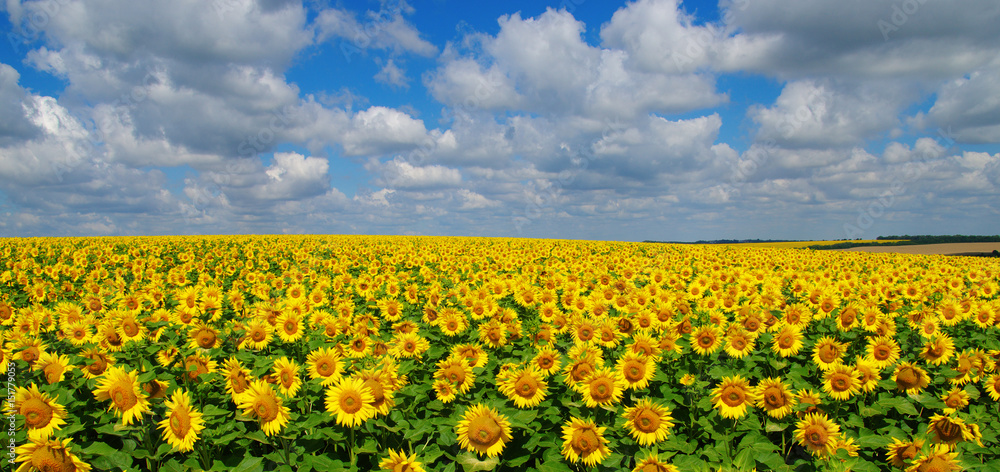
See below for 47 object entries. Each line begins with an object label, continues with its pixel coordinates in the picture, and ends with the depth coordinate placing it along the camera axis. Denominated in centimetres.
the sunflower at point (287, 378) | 446
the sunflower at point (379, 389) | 402
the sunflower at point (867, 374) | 519
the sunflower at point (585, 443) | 390
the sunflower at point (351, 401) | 400
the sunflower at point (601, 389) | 437
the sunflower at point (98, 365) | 486
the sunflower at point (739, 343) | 598
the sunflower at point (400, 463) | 334
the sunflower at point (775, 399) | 466
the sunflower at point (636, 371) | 496
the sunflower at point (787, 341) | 616
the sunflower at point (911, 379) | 541
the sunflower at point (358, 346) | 552
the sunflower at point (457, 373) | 480
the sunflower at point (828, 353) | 576
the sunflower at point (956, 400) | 505
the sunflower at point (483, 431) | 391
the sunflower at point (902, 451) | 403
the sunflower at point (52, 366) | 462
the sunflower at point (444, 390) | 467
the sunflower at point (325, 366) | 473
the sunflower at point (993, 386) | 538
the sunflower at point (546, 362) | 505
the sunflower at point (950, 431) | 438
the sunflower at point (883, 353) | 587
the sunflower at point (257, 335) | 595
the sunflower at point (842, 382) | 513
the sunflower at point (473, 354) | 533
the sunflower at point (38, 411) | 377
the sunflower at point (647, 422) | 412
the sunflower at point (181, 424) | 381
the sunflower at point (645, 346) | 541
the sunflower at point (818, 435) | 418
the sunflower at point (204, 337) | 577
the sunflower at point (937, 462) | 378
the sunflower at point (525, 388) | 457
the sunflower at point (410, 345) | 570
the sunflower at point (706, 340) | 601
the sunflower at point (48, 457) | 336
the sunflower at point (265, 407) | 393
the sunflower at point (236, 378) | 423
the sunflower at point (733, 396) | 466
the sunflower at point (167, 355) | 557
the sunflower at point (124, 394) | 383
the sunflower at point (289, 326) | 636
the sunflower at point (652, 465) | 353
